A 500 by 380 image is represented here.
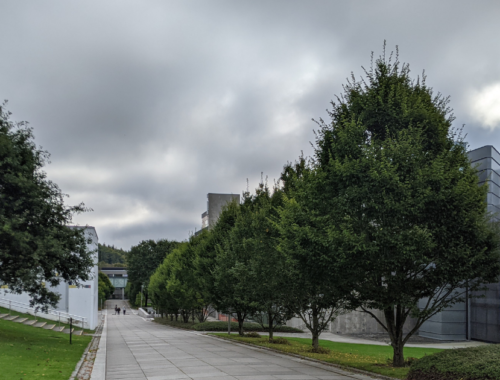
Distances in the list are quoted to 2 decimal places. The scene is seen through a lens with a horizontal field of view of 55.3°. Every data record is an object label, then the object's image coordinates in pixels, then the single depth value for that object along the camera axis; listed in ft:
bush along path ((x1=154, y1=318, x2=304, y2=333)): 139.54
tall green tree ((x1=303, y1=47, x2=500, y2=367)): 42.68
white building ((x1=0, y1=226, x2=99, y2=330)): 118.93
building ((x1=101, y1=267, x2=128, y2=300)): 504.84
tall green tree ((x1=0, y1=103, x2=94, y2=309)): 65.10
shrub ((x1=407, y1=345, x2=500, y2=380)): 31.50
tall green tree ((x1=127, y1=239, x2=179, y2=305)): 352.28
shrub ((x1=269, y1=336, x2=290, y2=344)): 82.75
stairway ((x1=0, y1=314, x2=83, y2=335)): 106.01
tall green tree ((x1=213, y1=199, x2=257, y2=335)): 89.10
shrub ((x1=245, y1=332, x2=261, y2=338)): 101.72
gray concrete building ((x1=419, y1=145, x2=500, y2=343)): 108.58
